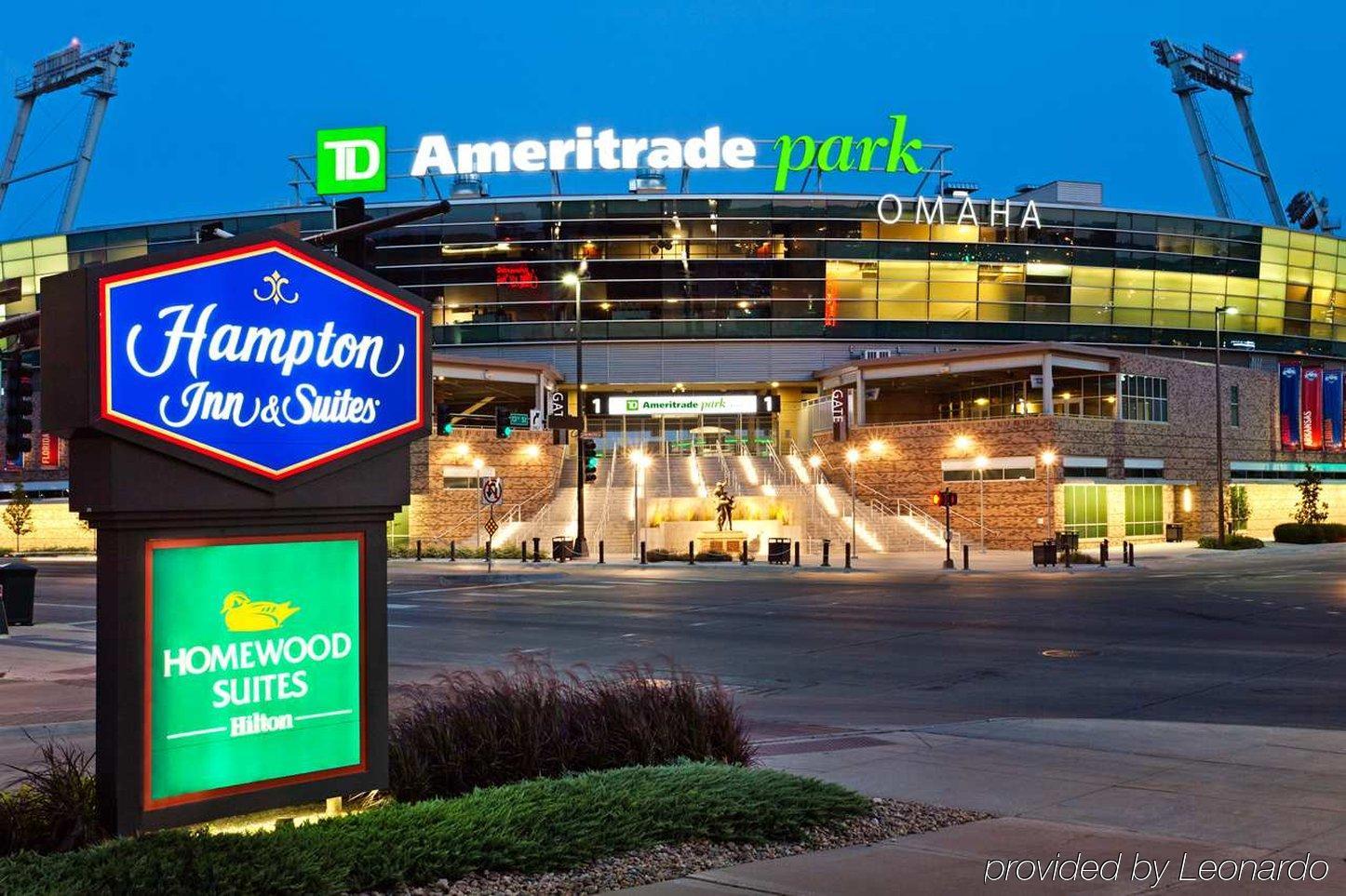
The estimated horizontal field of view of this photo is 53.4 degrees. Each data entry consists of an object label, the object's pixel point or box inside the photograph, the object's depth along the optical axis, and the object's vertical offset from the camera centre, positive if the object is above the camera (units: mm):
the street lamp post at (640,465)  55900 +1131
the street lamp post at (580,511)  50725 -761
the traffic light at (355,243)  15727 +2962
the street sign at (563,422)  46188 +2404
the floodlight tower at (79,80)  94812 +29969
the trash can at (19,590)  25453 -1794
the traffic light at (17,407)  22734 +1549
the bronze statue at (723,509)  53969 -780
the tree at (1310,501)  65812 -838
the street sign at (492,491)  44500 +23
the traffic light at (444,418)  37703 +2126
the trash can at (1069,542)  45644 -1952
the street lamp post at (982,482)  53969 +223
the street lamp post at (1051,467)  55438 +826
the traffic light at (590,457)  50781 +1308
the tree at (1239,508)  66250 -1138
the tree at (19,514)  69250 -897
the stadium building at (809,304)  71750 +10874
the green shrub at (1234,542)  57281 -2501
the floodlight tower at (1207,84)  95562 +29889
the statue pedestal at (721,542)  52531 -2077
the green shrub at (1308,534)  62688 -2327
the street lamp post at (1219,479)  54906 +253
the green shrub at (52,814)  6652 -1624
